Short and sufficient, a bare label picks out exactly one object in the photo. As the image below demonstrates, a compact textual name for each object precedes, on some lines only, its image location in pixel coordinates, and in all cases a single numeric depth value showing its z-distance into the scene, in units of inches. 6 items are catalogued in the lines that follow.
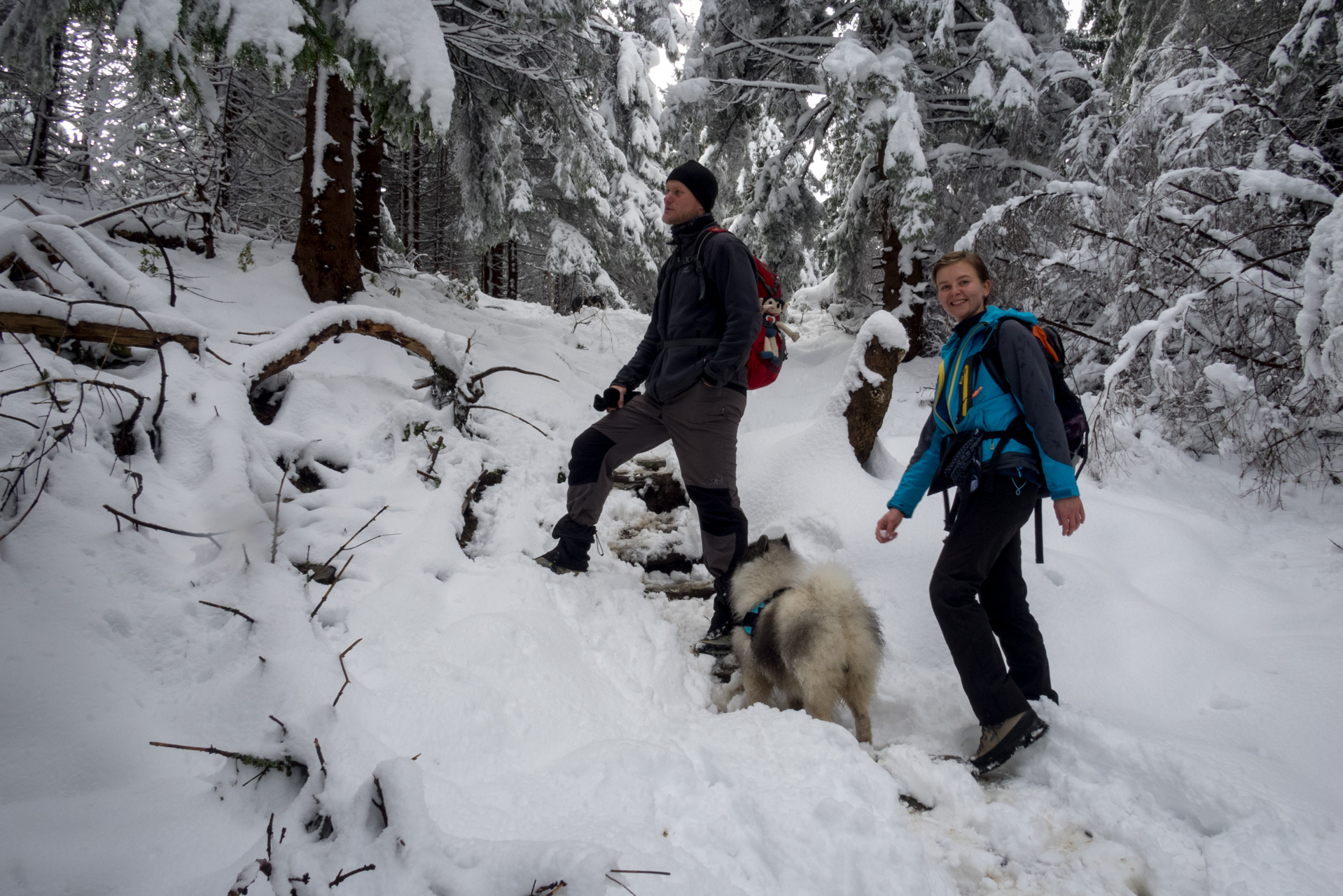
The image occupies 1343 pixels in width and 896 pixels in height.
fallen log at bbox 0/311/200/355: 98.1
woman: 87.0
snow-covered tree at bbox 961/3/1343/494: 146.6
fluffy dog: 100.8
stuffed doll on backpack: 128.8
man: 116.6
